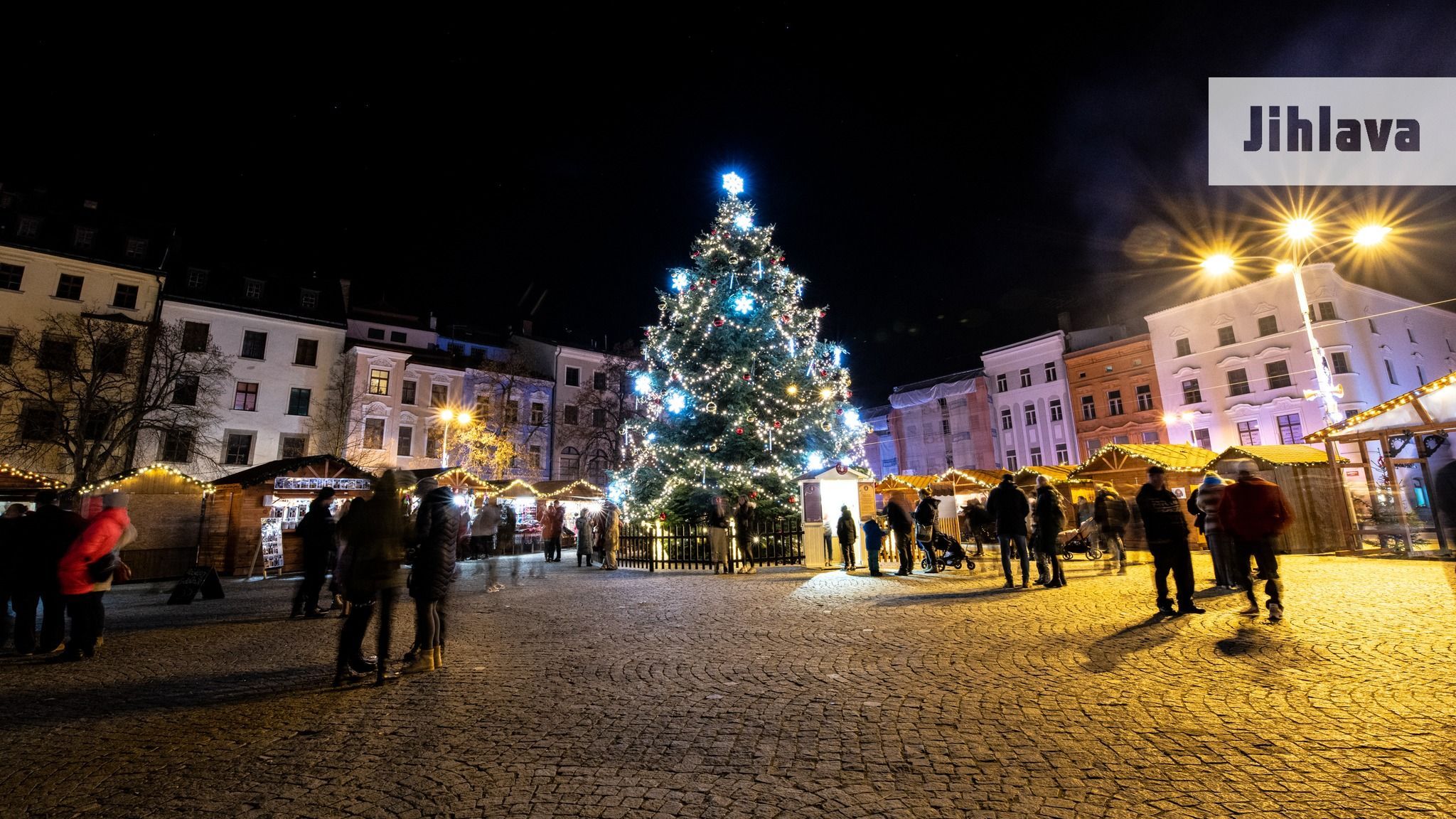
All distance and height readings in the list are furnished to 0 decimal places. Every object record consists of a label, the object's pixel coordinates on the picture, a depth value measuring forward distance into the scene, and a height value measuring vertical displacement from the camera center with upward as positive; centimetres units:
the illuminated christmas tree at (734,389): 1767 +432
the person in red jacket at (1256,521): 739 +1
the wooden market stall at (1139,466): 1888 +191
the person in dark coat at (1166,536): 777 -15
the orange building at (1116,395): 3897 +848
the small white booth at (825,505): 1588 +68
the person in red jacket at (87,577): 699 -30
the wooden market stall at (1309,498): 1597 +60
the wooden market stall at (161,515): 1711 +92
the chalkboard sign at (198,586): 1195 -76
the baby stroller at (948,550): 1497 -50
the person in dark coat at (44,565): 733 -17
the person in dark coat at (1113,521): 1351 +9
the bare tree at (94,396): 2547 +670
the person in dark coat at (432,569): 596 -26
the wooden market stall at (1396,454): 1346 +152
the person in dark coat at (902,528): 1367 +5
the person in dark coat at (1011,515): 1091 +24
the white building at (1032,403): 4331 +887
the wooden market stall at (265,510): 1794 +108
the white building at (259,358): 3222 +1035
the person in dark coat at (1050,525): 1085 +5
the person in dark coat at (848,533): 1491 -3
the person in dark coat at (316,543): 963 +1
